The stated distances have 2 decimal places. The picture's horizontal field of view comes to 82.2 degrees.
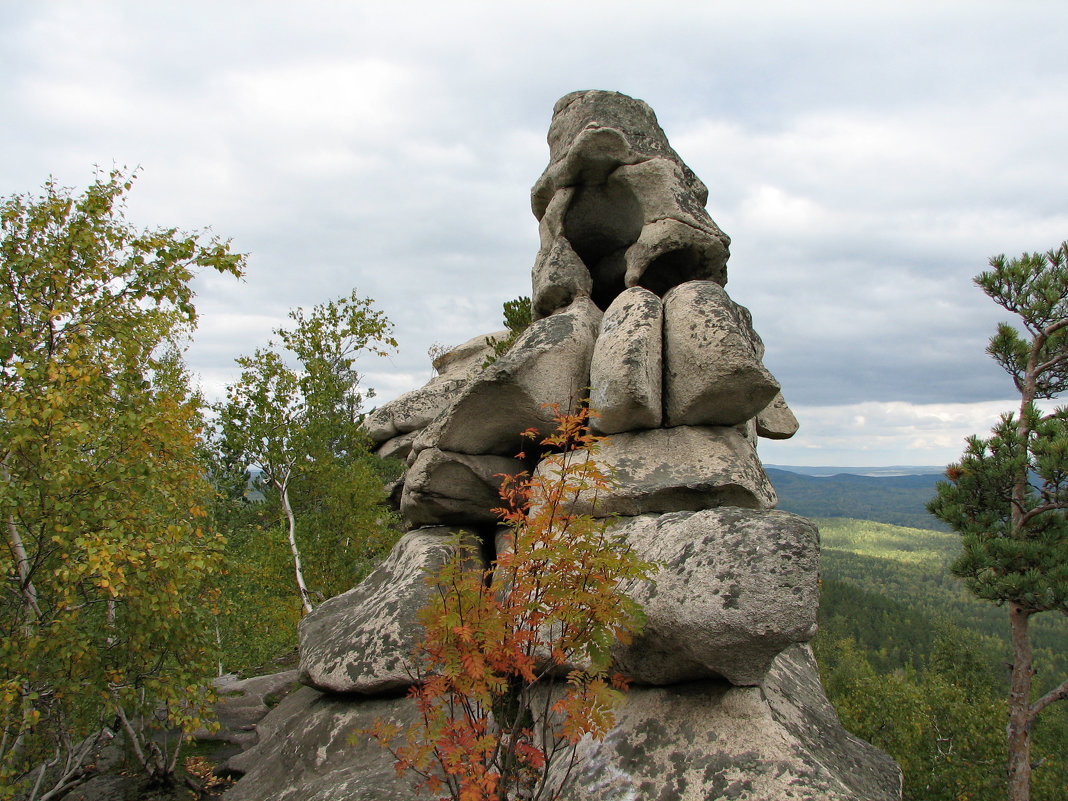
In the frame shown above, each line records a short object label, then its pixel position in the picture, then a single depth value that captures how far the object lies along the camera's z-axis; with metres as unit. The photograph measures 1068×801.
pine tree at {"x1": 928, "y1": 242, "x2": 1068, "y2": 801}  14.67
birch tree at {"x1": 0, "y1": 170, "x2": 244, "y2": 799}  6.88
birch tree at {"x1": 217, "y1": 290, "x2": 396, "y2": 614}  15.68
